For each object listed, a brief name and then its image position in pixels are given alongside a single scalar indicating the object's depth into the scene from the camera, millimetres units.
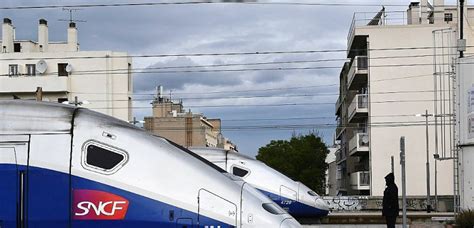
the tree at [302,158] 71312
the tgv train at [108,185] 9953
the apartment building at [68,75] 66812
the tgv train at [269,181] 22219
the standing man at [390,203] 20859
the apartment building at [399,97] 56094
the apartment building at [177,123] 89375
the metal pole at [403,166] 16219
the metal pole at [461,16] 36219
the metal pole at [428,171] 47375
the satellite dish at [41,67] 66812
